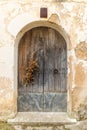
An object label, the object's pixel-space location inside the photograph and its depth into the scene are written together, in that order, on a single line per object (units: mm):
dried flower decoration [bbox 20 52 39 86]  3051
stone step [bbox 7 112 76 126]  2900
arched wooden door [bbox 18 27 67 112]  3088
